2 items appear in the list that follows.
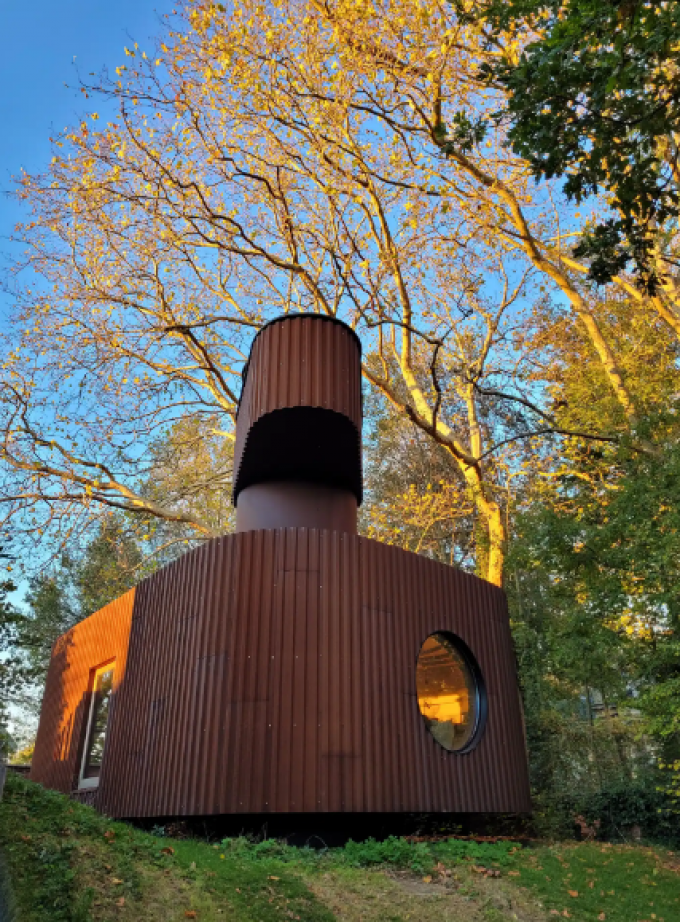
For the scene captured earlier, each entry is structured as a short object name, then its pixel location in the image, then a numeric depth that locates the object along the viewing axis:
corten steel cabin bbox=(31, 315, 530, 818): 6.57
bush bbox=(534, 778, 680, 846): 10.78
